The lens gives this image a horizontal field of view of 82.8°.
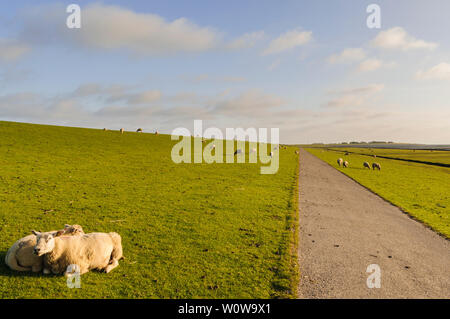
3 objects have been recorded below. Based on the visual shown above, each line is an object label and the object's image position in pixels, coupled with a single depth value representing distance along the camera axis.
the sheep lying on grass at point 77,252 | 7.00
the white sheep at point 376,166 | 46.79
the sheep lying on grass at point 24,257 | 7.21
